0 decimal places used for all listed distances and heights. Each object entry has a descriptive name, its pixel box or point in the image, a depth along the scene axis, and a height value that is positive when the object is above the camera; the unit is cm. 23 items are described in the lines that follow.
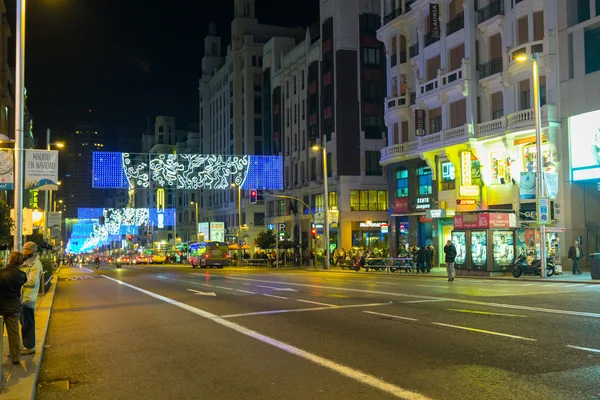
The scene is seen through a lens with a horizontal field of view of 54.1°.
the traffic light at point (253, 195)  4342 +246
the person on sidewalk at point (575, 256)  2888 -166
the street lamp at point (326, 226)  4584 +5
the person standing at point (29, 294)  977 -104
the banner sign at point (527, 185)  3006 +196
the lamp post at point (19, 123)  1386 +271
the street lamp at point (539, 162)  2678 +290
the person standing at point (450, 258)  2533 -145
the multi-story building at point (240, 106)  8669 +1904
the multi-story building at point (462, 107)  3400 +783
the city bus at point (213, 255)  5859 -264
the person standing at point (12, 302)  877 -106
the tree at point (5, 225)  1698 +21
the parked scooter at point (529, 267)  2783 -209
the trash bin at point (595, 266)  2439 -183
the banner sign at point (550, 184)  2872 +190
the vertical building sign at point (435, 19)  4178 +1465
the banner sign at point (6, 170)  1429 +152
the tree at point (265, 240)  6193 -130
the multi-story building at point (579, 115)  3120 +580
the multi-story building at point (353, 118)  5909 +1104
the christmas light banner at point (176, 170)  3881 +412
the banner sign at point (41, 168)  1452 +158
